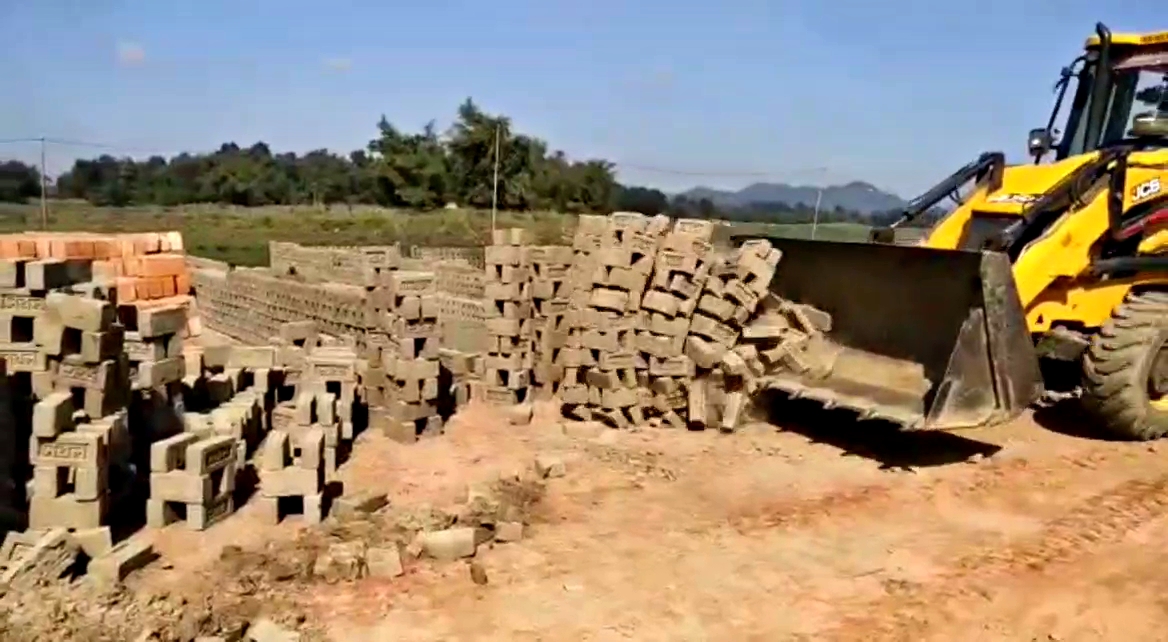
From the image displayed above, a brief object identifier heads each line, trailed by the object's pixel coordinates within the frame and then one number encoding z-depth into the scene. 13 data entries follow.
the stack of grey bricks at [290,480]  6.39
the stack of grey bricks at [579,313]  9.18
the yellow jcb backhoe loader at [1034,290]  7.29
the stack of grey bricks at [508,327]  9.77
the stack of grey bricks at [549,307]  9.85
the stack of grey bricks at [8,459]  5.91
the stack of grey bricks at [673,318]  8.71
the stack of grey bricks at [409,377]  8.64
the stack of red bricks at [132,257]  9.32
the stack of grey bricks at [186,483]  6.10
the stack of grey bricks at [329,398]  7.66
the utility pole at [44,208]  16.84
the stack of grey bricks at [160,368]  7.05
